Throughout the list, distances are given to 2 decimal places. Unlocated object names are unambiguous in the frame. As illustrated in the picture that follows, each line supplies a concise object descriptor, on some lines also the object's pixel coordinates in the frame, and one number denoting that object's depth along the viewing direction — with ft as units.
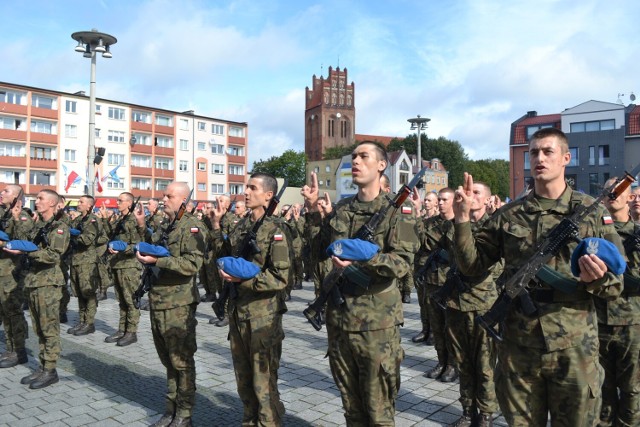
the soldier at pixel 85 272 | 31.58
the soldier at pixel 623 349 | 14.67
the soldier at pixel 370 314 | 12.61
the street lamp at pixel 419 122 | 93.56
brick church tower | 391.24
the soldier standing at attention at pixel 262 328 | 14.80
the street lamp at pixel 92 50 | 58.65
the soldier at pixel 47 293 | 21.59
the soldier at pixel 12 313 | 23.97
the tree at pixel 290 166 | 292.40
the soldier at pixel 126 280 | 29.01
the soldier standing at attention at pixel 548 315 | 10.47
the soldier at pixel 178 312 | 16.90
